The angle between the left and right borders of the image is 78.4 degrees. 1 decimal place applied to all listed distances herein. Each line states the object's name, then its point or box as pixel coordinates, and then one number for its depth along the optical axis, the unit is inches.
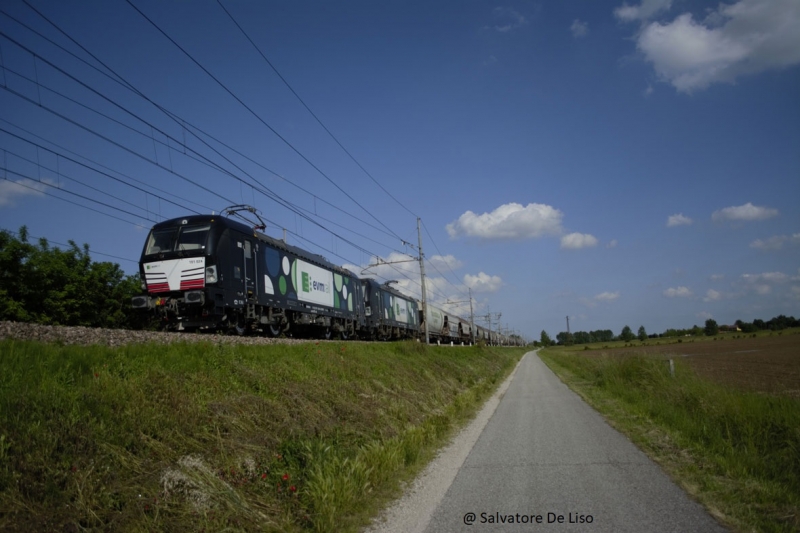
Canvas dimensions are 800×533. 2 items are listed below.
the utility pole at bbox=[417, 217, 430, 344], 1206.3
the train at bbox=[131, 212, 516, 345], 559.2
